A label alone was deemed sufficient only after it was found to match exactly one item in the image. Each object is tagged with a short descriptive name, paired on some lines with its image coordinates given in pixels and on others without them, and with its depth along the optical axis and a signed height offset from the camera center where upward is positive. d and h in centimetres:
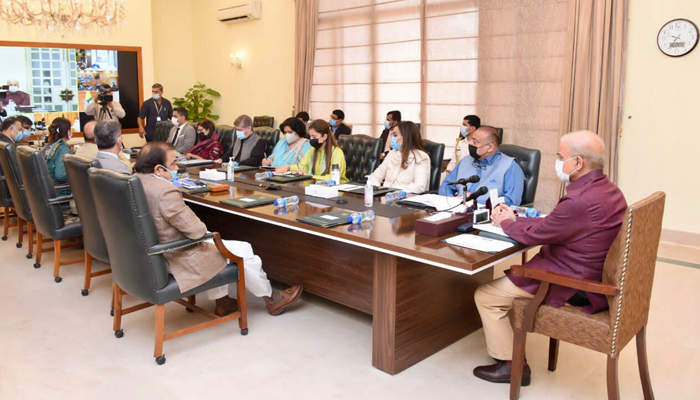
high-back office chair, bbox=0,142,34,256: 464 -55
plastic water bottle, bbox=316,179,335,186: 436 -49
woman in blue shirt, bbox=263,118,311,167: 560 -26
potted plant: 1066 +25
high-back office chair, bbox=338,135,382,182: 531 -34
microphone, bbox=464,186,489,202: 312 -41
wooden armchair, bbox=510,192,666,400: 235 -79
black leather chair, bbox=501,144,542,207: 424 -35
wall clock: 529 +78
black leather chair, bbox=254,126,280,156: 648 -23
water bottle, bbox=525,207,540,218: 329 -53
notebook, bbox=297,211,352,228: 309 -55
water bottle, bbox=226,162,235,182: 475 -46
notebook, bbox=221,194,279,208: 365 -54
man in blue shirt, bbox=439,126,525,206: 392 -33
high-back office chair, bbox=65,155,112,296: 342 -54
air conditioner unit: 966 +176
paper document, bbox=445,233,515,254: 262 -57
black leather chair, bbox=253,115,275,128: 954 -6
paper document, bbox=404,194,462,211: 353 -52
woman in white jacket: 454 -31
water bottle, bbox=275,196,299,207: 362 -52
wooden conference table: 279 -87
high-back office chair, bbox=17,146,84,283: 418 -63
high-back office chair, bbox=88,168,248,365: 287 -67
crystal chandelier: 722 +130
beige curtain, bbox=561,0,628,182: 571 +53
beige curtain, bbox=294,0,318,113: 887 +105
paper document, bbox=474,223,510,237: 288 -55
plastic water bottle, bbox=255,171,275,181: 481 -48
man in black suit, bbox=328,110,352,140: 776 -8
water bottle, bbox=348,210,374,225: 316 -54
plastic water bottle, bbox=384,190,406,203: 386 -52
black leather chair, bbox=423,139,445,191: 481 -35
